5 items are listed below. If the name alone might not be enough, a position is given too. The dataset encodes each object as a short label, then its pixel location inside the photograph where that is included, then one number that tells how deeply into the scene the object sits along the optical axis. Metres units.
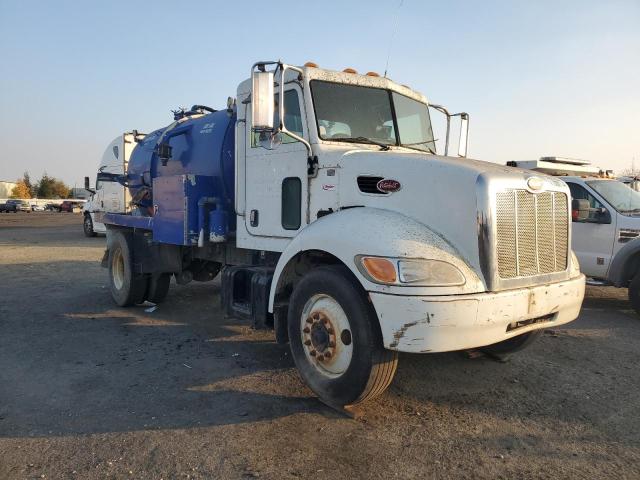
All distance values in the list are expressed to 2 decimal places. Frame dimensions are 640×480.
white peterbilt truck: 3.28
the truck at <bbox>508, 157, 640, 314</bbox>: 7.16
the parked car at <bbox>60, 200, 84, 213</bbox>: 59.25
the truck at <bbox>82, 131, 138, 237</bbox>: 9.49
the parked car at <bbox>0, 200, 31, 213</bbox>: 54.94
